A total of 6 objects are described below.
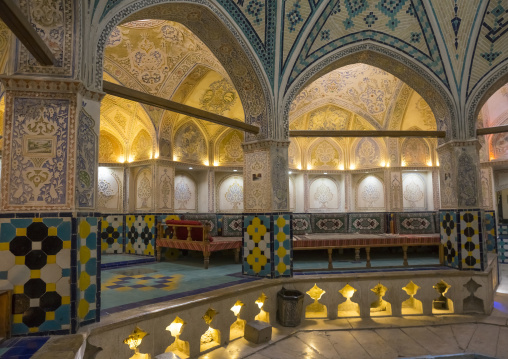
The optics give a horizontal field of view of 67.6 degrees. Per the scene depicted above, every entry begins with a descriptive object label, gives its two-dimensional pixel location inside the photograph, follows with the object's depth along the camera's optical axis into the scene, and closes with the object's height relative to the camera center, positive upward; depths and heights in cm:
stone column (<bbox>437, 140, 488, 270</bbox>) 775 -19
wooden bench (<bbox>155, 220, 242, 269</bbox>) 873 -89
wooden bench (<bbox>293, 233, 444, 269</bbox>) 873 -96
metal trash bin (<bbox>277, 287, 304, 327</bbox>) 650 -184
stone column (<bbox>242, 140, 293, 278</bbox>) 723 -21
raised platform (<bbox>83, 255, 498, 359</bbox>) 538 -175
